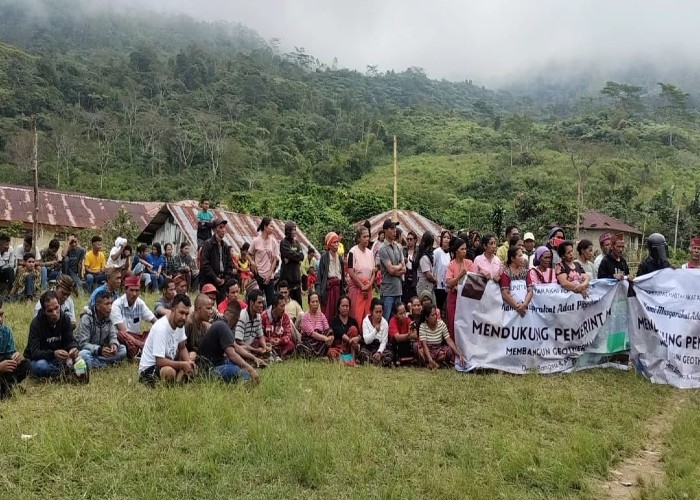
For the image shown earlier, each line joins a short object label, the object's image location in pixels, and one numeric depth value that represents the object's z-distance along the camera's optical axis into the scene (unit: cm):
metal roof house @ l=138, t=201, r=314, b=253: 2144
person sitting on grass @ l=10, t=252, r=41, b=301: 1099
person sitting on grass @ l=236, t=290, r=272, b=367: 707
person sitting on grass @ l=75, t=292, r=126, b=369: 673
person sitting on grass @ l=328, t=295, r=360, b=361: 773
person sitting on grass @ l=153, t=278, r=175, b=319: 779
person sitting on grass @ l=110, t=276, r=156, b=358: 716
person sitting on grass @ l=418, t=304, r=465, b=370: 755
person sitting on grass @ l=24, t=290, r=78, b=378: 608
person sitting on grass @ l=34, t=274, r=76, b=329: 661
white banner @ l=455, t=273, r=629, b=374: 743
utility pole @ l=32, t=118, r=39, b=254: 1875
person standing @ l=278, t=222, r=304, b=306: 850
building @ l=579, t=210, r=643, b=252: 4053
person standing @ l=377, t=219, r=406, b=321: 805
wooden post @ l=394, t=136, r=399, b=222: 2282
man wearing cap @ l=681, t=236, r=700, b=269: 718
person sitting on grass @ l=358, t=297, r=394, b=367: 764
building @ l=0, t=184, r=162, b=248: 2688
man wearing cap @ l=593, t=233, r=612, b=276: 786
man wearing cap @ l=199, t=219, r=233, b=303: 841
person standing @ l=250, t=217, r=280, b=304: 866
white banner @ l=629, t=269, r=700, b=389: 675
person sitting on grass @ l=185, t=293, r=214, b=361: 617
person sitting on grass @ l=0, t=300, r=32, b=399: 550
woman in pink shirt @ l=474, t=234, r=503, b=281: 760
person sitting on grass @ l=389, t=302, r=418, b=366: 773
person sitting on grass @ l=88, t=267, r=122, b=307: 721
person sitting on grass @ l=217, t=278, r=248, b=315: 733
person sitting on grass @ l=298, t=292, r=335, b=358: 771
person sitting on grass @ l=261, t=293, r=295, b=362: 755
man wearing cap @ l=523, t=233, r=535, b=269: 833
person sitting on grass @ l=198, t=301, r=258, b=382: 589
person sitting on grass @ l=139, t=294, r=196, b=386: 570
